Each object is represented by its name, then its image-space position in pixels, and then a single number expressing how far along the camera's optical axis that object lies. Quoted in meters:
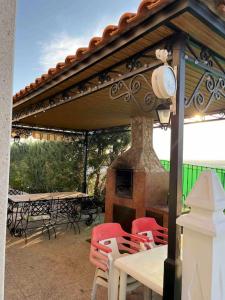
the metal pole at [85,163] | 8.81
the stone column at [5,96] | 0.58
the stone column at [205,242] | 1.02
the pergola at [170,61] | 1.70
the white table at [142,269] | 1.91
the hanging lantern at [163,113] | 3.00
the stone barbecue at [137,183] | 4.99
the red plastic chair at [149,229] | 3.07
